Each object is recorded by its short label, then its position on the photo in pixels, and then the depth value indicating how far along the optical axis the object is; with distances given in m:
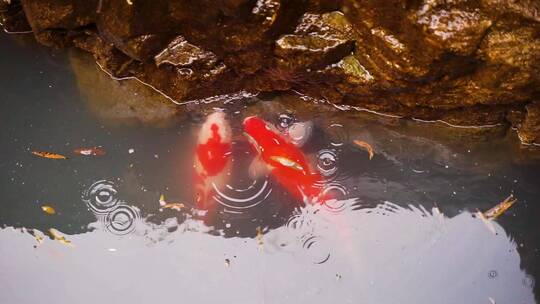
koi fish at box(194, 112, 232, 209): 3.77
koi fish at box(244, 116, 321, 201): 3.76
